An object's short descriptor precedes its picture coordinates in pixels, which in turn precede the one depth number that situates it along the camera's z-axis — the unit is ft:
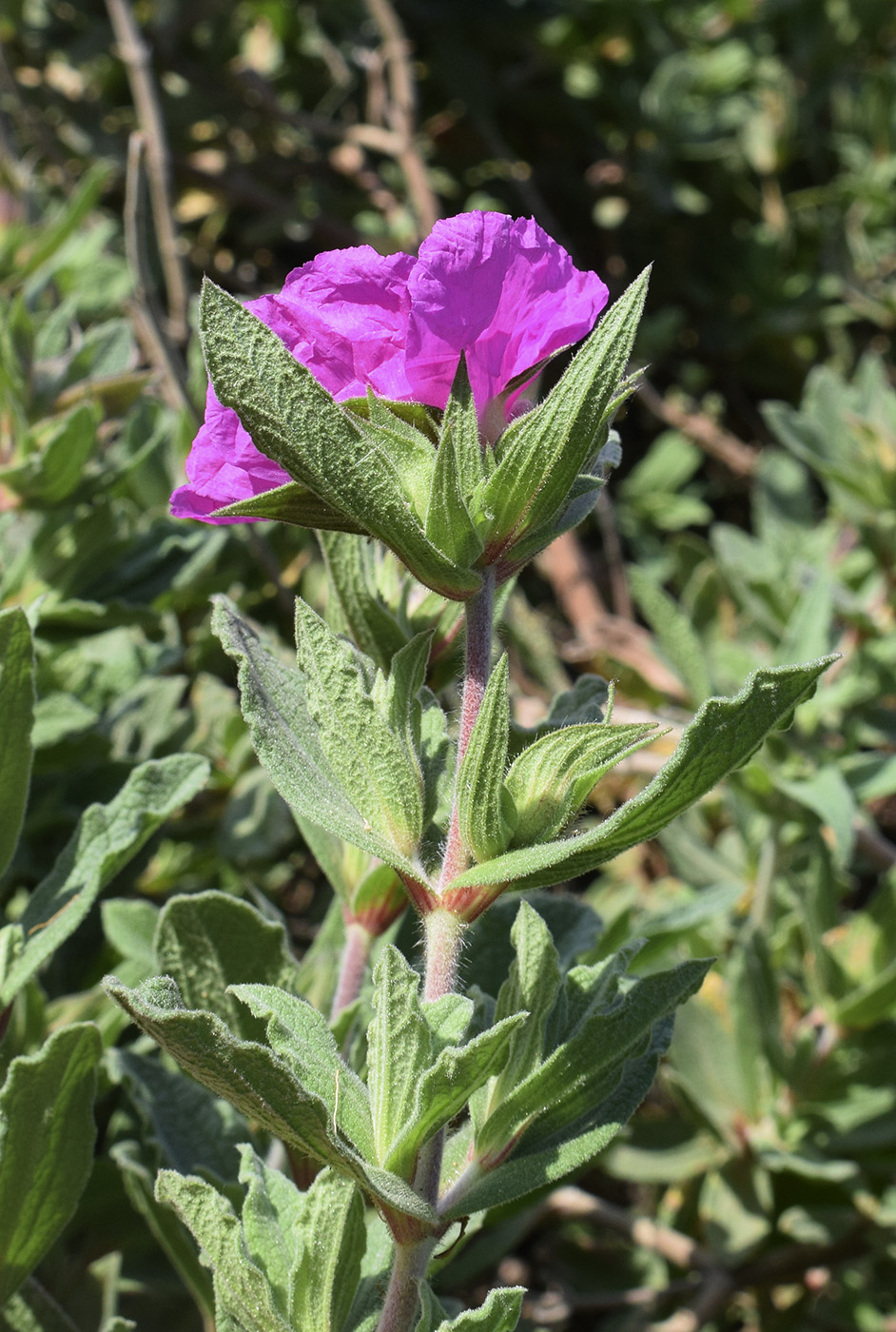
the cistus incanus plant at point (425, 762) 2.42
